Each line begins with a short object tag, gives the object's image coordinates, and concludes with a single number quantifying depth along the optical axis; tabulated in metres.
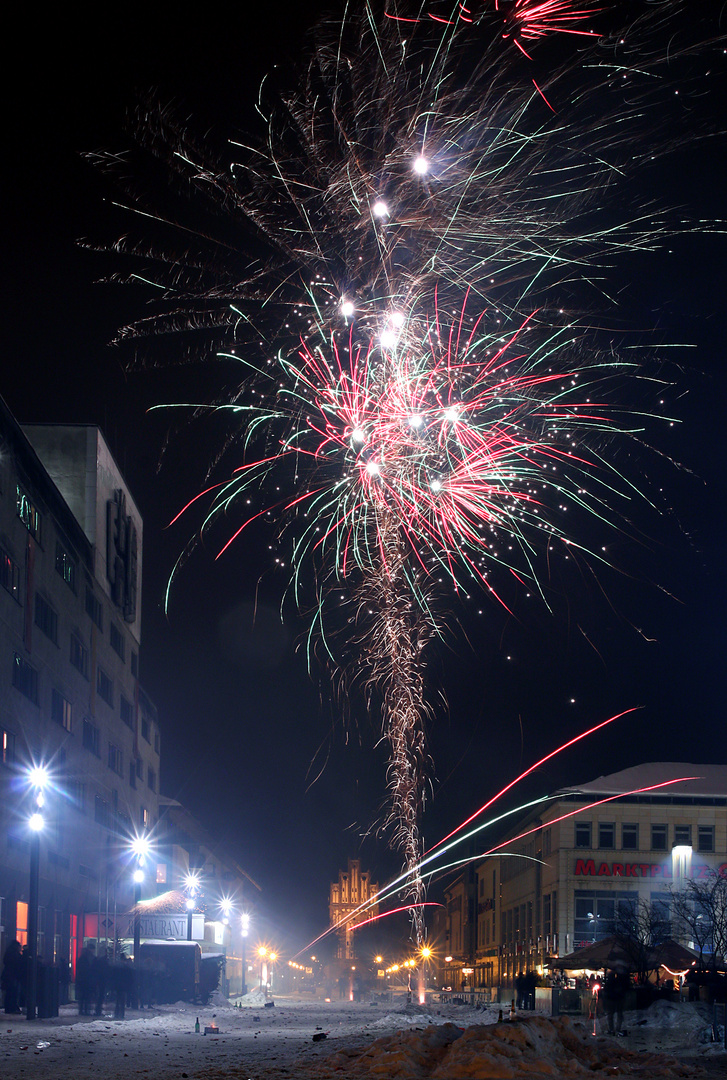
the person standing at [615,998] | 28.67
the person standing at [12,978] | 28.20
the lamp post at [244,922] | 87.45
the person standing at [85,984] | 31.27
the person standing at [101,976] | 31.56
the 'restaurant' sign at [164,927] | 50.84
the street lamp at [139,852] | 51.63
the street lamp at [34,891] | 26.70
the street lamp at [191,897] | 50.75
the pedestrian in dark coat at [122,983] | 30.72
